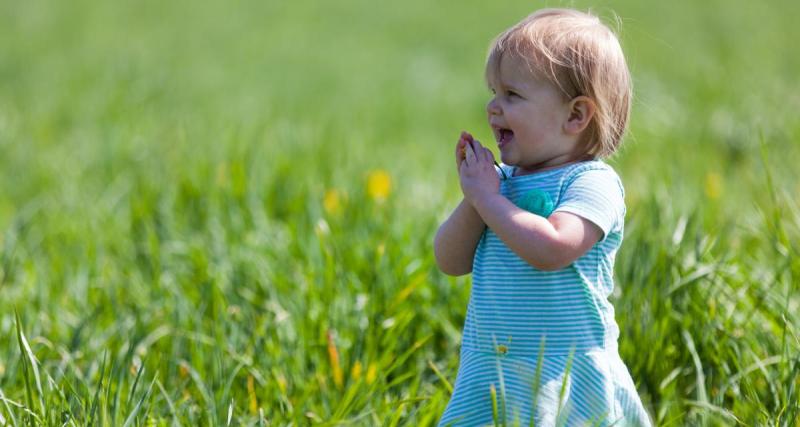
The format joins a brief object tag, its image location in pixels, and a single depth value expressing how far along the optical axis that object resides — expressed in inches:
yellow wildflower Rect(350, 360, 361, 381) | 274.6
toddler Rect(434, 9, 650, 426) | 259.5
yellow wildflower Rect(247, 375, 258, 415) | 270.7
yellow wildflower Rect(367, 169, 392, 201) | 303.7
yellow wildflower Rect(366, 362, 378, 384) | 272.5
